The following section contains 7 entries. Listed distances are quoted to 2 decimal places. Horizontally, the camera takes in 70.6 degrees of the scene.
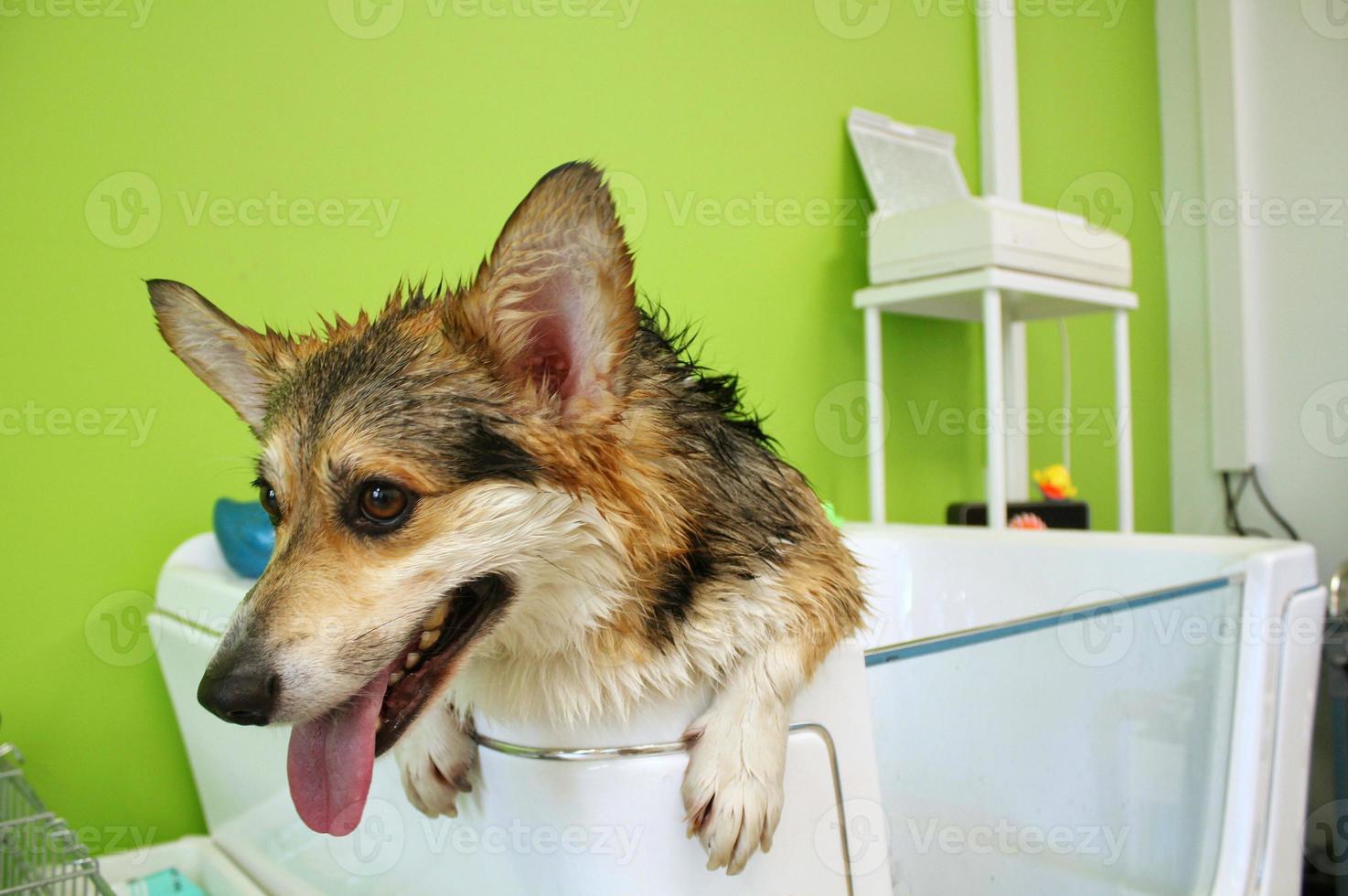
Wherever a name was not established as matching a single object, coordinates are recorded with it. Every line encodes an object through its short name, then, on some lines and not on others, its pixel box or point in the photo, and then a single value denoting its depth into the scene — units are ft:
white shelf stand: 5.94
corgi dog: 1.94
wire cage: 2.90
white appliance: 5.89
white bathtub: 2.16
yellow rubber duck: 7.34
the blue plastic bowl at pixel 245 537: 3.83
